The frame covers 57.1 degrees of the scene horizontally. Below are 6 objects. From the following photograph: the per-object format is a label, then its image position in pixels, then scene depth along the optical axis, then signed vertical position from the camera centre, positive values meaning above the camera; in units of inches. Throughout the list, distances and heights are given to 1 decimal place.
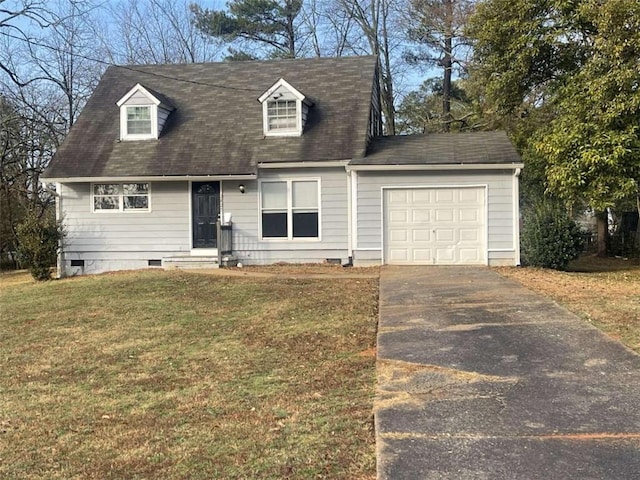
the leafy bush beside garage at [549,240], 573.6 -5.8
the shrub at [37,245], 586.9 -4.3
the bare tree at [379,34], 1236.5 +429.3
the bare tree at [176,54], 1282.8 +410.0
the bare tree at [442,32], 1039.0 +382.5
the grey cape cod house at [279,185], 575.2 +54.2
